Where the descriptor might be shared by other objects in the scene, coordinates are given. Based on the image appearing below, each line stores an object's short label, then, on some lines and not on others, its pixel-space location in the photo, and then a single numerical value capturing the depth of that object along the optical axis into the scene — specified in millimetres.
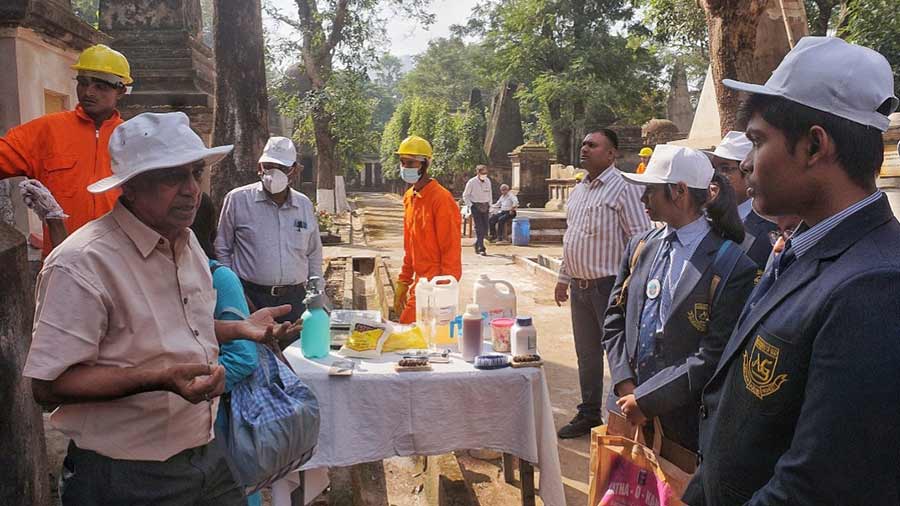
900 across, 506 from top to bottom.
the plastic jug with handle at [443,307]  3828
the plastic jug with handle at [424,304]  3932
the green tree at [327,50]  21891
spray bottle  3424
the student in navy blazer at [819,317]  1269
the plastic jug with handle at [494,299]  3900
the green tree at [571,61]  29266
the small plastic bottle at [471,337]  3447
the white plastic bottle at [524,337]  3418
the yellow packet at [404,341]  3623
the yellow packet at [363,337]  3490
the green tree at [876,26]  14172
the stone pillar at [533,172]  25016
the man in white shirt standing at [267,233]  4395
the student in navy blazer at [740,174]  3654
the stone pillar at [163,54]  7719
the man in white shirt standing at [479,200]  15031
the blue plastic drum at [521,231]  16531
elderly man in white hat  1729
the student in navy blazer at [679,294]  2621
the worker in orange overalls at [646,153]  12875
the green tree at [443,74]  59969
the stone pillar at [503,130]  28984
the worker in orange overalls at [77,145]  3213
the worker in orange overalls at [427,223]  4660
